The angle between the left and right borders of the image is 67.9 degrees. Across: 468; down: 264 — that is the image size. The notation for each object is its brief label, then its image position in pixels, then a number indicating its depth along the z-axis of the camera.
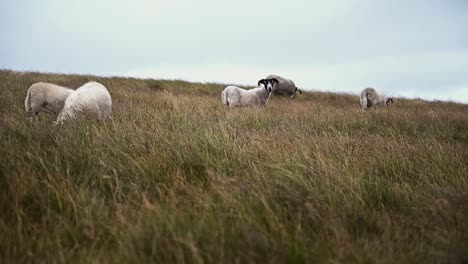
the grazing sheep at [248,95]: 14.28
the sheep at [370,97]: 17.44
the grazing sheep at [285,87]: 20.48
